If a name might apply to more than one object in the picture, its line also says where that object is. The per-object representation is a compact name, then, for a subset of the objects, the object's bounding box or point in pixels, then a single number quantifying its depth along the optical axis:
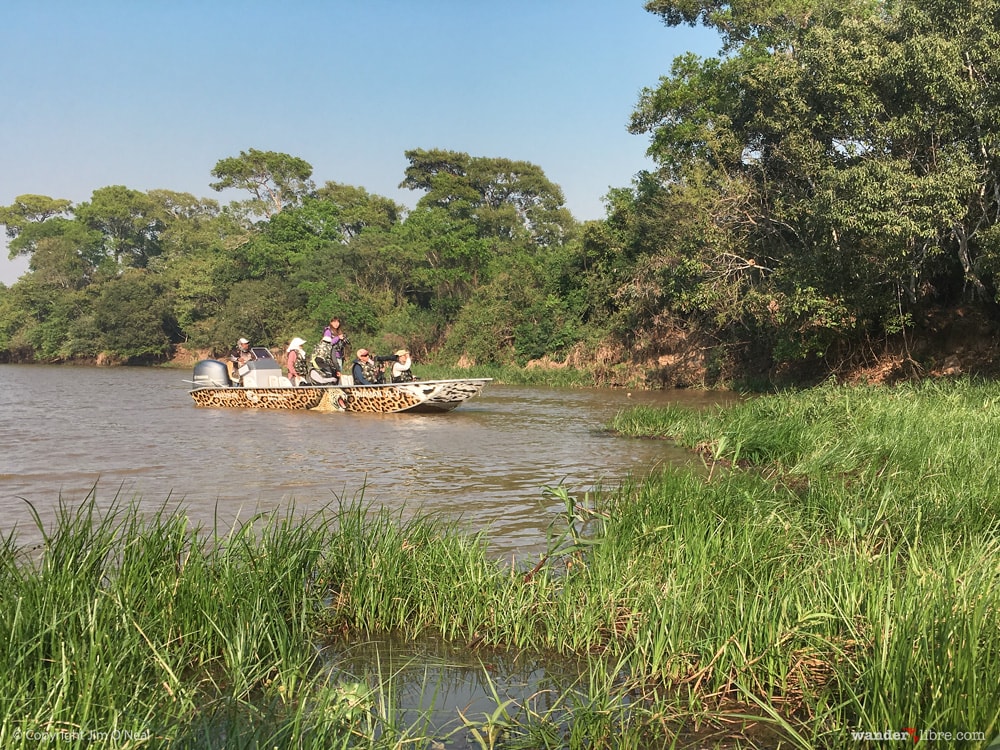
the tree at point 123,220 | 67.25
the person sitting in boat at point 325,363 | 17.67
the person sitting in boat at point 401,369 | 17.05
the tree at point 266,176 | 59.75
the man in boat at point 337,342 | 17.48
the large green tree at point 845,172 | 13.31
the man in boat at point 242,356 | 19.51
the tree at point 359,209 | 55.38
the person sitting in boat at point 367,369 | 17.16
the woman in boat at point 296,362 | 18.08
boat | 16.48
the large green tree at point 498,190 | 52.09
